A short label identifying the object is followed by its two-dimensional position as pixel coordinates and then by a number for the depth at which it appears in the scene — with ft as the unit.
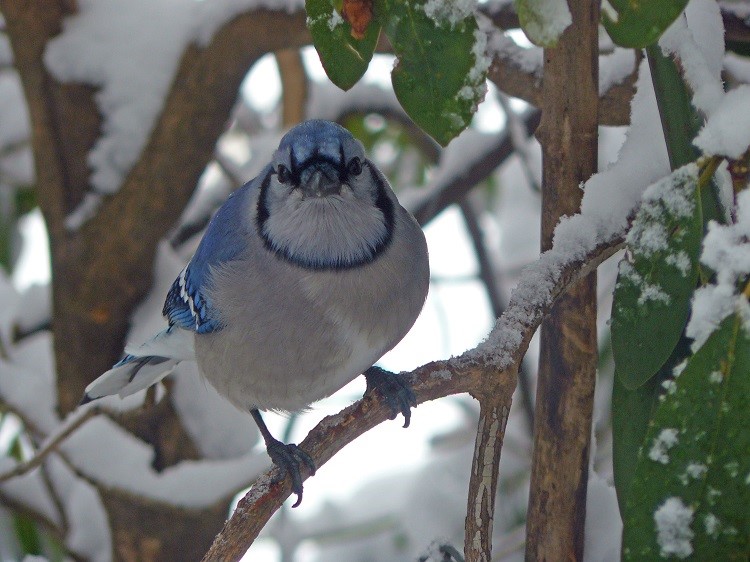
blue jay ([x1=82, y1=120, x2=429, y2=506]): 10.95
